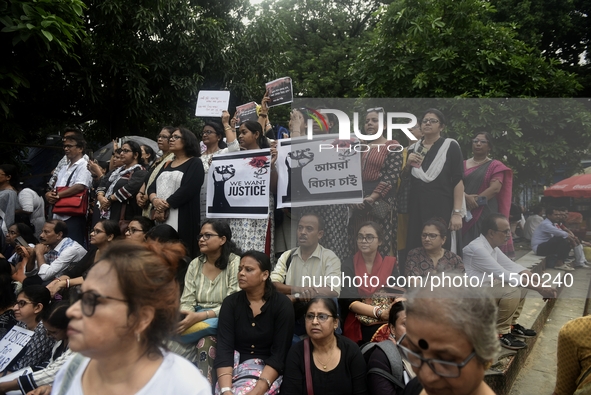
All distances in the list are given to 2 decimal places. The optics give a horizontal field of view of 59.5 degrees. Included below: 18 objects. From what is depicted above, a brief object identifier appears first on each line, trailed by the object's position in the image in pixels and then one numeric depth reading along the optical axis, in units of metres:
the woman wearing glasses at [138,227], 4.79
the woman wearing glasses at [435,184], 4.18
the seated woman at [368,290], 4.04
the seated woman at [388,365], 3.30
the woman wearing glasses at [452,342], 1.49
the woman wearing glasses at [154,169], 5.28
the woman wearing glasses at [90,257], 4.76
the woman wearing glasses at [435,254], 4.12
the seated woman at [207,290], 3.92
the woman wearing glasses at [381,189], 4.33
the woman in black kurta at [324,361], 3.39
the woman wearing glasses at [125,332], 1.61
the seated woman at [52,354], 3.50
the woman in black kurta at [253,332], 3.59
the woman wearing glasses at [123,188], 5.44
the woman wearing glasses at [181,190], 4.95
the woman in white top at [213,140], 5.46
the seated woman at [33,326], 3.92
